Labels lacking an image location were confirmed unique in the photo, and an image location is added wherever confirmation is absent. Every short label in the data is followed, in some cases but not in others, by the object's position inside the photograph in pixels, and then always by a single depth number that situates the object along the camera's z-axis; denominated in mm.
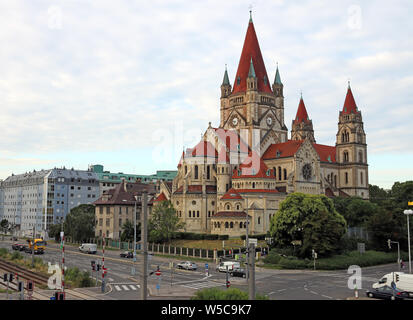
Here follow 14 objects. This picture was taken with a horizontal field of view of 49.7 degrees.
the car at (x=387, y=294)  38156
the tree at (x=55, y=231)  113362
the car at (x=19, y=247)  84812
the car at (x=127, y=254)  75812
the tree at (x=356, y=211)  94000
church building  95312
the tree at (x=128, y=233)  95188
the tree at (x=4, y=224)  155675
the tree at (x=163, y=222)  88812
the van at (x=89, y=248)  82812
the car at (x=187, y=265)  61797
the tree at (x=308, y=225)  67375
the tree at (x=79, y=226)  104250
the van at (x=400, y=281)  39219
